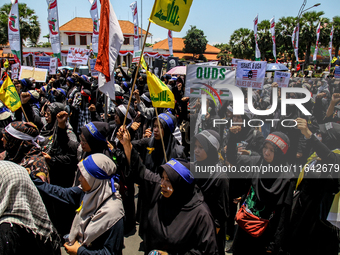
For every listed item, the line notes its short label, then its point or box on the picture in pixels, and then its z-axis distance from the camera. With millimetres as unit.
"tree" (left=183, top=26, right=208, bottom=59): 57938
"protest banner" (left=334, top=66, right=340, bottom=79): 9150
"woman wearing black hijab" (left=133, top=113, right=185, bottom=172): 3453
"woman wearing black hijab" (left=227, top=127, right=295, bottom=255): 2604
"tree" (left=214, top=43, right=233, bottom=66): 44934
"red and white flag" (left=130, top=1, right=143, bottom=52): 13678
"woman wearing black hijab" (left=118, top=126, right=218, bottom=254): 1999
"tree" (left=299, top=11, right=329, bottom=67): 31844
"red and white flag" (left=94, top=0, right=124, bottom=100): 3254
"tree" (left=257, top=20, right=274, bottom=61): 33781
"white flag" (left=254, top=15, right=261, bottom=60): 13148
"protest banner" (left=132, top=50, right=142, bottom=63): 9277
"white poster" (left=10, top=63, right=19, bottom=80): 10755
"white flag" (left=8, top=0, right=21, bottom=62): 9250
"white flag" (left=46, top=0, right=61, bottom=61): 9484
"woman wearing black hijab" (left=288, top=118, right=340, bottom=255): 2537
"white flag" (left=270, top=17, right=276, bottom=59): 14898
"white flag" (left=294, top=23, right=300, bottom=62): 18812
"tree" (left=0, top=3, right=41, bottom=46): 30736
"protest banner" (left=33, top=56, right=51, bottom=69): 11004
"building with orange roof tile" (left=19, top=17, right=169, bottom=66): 54469
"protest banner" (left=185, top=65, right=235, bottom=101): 5285
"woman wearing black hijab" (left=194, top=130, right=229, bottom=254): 2629
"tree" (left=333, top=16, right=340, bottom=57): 34812
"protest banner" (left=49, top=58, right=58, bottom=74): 10228
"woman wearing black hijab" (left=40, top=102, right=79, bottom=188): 3283
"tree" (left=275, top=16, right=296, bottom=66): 33000
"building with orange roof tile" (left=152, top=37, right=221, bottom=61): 65062
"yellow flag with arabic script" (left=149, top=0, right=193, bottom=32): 2740
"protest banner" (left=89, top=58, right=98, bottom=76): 9353
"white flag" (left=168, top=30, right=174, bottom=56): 14424
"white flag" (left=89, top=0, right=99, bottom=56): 8883
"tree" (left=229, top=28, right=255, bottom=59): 37469
